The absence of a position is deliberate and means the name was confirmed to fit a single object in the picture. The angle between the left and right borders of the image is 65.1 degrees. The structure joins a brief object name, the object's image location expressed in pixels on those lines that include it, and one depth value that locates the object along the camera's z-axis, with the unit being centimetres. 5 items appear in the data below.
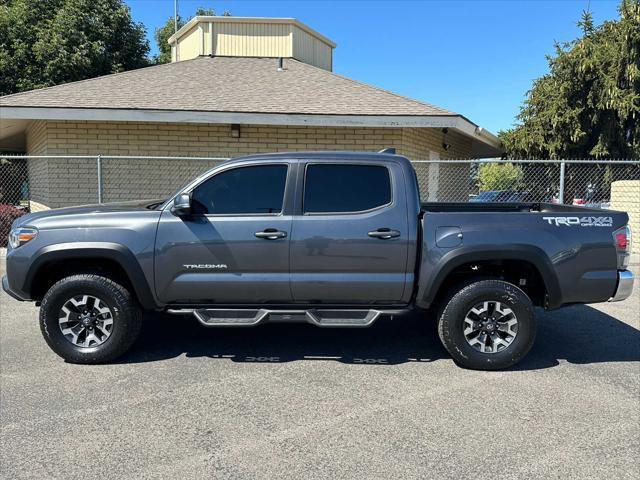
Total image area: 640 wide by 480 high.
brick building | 1012
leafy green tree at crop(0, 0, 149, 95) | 1814
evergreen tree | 1530
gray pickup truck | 446
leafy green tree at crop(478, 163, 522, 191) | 1326
